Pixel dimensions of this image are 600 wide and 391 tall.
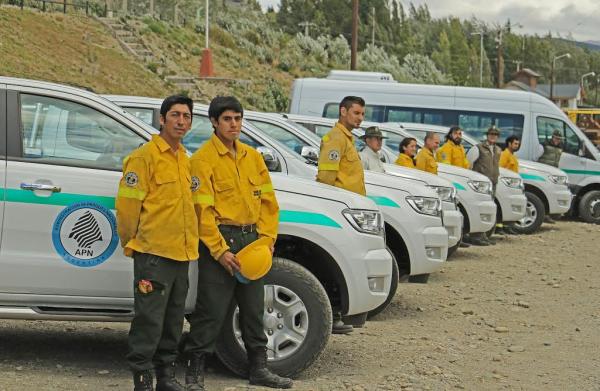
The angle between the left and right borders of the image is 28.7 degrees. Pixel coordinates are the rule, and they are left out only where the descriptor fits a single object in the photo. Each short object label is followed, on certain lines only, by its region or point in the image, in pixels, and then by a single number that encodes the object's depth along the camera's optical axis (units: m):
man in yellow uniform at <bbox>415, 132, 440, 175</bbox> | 14.74
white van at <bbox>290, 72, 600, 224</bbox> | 21.47
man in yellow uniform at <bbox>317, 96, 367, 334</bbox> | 8.96
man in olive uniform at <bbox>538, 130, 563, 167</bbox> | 21.22
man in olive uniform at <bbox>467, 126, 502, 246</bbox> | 17.11
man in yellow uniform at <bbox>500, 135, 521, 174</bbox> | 18.91
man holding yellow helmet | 6.48
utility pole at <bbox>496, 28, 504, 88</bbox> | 67.00
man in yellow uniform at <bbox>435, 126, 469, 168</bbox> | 16.94
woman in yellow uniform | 14.69
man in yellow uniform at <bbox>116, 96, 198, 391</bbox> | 6.16
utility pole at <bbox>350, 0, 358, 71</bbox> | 38.88
